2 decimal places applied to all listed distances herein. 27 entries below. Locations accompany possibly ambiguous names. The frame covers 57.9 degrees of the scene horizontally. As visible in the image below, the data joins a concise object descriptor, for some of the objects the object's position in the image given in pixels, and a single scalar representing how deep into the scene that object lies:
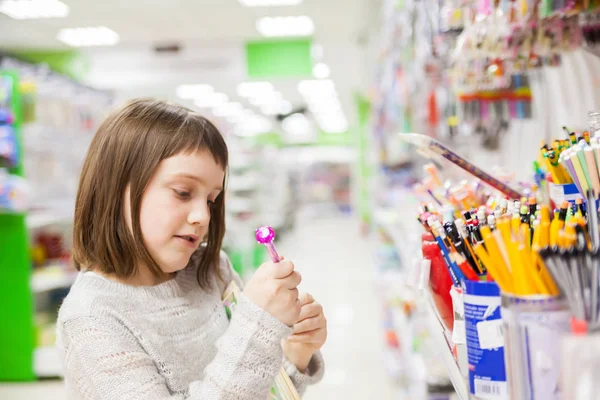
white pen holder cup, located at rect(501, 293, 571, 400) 0.56
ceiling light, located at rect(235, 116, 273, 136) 14.74
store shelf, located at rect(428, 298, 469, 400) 0.79
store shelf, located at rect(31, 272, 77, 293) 4.02
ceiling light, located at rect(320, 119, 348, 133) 17.77
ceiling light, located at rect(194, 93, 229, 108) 10.20
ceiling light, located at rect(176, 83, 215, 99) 9.10
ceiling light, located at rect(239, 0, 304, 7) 5.61
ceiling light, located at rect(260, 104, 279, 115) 12.62
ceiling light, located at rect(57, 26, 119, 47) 6.50
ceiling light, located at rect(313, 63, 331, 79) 8.45
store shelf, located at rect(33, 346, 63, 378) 3.89
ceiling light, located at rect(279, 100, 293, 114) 12.47
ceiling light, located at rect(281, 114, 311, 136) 17.23
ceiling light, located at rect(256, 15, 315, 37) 6.37
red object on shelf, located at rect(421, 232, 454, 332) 0.83
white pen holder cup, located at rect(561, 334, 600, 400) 0.49
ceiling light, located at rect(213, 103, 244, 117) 11.57
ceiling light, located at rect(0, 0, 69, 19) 5.52
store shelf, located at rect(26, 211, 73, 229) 3.97
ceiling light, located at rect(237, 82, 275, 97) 9.30
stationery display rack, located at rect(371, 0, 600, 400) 0.69
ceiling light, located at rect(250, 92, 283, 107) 10.74
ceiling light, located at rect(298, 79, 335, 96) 9.51
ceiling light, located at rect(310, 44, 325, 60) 7.59
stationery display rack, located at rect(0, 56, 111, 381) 3.89
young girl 0.85
